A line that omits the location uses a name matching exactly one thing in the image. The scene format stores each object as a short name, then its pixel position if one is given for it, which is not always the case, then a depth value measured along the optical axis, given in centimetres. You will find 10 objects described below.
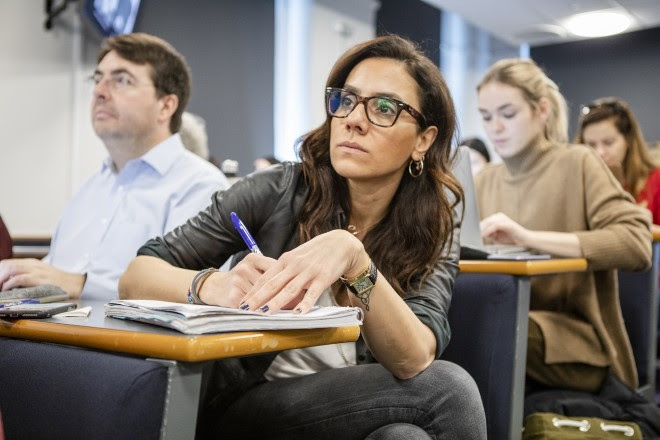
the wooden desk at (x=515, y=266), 178
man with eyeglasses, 214
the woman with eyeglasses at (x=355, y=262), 121
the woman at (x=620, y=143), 349
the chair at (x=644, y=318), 258
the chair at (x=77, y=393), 88
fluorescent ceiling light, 738
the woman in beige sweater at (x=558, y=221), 220
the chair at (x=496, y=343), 179
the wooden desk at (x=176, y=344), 88
